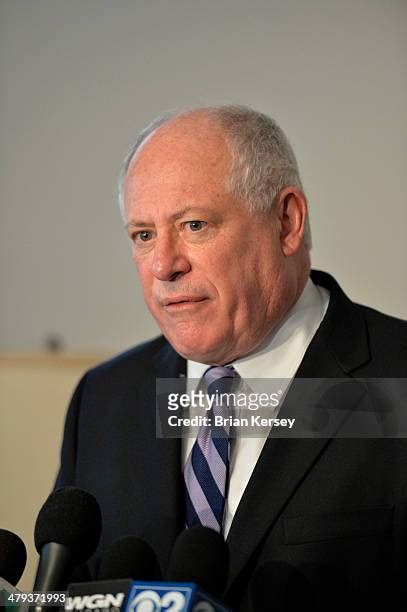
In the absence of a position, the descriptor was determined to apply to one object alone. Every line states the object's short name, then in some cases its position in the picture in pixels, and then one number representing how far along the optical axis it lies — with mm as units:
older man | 2172
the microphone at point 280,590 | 2093
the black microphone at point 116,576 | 1889
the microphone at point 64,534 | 1958
